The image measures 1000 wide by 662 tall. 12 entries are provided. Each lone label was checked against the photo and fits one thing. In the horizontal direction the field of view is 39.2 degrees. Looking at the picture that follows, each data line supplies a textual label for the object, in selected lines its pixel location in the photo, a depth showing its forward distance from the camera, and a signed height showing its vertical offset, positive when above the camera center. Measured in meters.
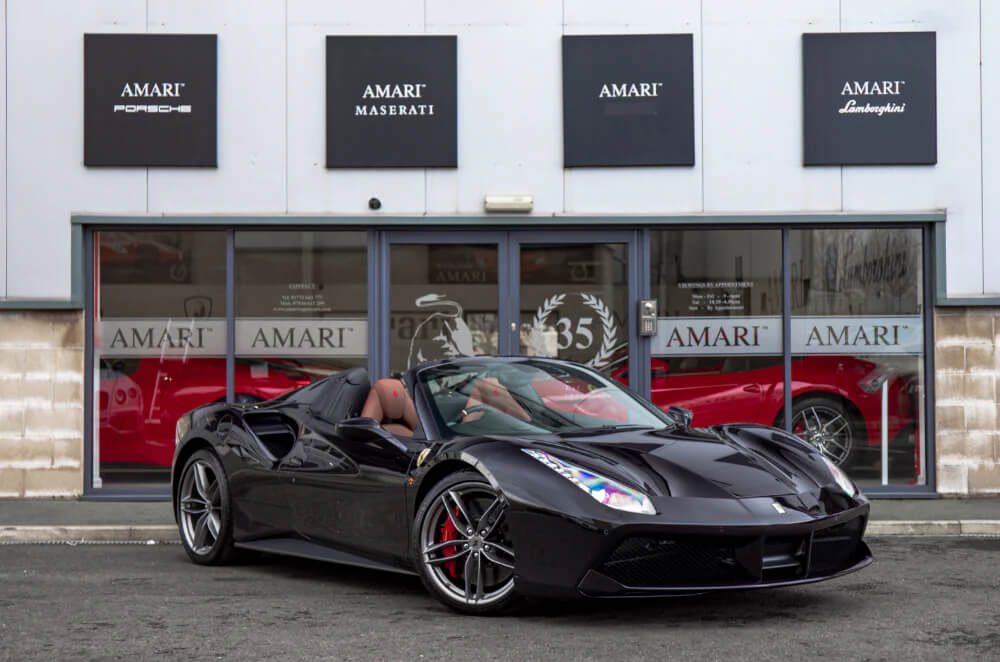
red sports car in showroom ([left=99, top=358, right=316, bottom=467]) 12.83 -0.56
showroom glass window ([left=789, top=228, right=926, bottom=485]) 12.82 -0.11
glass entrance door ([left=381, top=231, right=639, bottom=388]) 12.83 +0.36
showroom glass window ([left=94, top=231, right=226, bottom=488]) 12.80 -0.10
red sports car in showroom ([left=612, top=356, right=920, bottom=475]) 12.83 -0.60
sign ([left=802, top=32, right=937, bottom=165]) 12.72 +2.03
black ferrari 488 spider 5.88 -0.74
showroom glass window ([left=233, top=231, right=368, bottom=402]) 12.81 +0.23
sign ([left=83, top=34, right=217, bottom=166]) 12.67 +2.04
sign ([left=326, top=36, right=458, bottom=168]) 12.70 +2.01
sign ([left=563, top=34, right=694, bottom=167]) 12.74 +2.01
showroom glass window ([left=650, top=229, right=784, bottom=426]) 12.82 +0.07
